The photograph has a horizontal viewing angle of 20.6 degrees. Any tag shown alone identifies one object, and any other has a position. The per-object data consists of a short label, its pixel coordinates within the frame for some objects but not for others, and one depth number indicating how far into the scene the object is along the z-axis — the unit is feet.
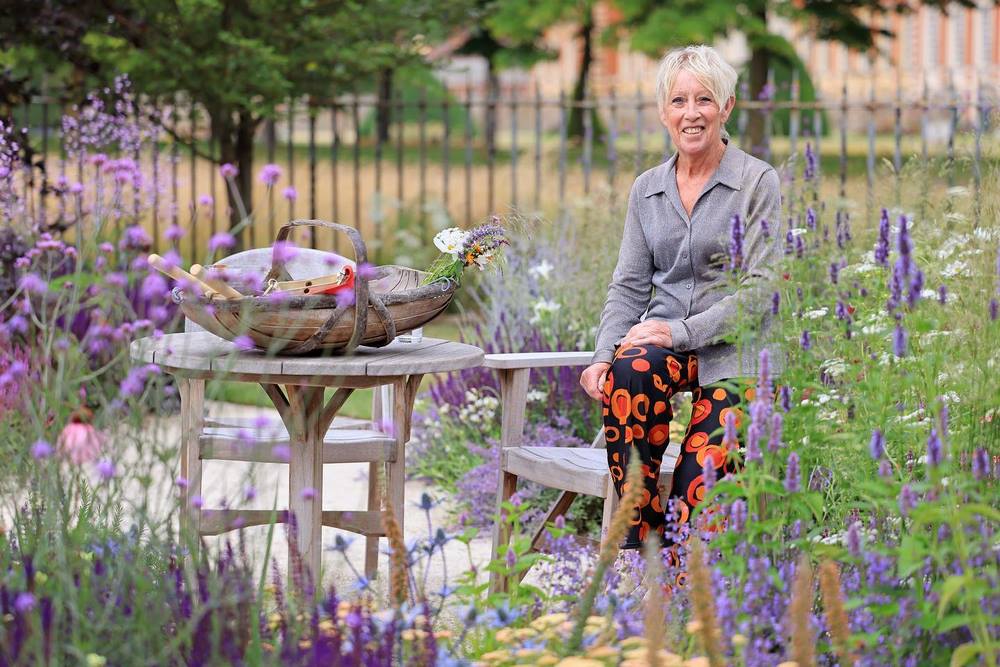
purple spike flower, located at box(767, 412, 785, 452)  16.11
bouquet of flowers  22.37
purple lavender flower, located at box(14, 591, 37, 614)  13.47
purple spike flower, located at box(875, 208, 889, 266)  17.06
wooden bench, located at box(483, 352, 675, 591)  22.56
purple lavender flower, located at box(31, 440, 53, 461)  14.08
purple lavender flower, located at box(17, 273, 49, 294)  17.11
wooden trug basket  20.36
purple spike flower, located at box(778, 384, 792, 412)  17.28
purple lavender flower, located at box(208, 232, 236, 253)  17.34
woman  22.06
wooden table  20.69
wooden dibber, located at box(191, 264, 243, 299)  20.12
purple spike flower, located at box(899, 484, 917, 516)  14.61
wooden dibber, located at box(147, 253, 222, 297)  18.64
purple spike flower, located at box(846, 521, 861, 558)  15.16
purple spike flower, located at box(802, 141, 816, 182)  25.04
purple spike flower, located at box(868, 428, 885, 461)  14.67
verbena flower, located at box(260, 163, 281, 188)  21.08
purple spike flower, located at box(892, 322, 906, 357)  15.21
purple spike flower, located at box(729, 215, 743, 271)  18.44
